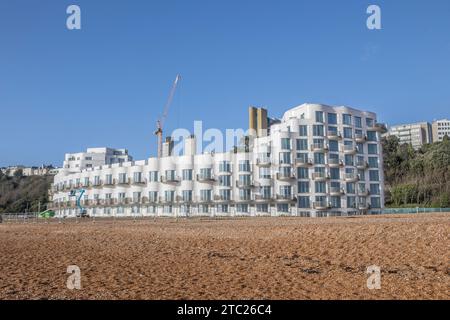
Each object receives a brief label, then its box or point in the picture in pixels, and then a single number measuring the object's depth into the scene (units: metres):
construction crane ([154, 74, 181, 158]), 135.16
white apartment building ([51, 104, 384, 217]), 80.88
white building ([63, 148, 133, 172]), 151.25
